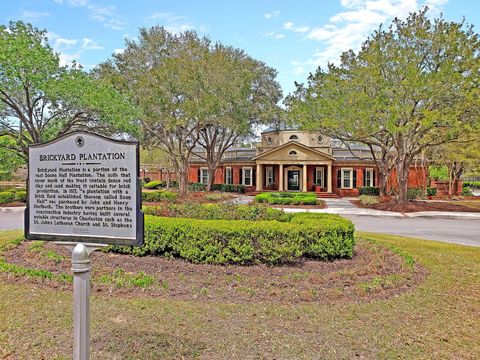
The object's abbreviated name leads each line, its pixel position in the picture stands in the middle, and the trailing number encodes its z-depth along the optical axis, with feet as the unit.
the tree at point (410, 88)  61.57
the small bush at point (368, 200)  77.89
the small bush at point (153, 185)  139.74
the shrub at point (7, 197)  76.18
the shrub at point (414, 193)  94.47
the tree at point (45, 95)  56.65
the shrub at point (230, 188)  122.01
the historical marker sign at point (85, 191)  11.06
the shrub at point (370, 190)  106.83
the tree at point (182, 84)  81.87
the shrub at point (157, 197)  85.61
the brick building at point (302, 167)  117.60
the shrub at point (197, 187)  123.03
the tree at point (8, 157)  69.05
